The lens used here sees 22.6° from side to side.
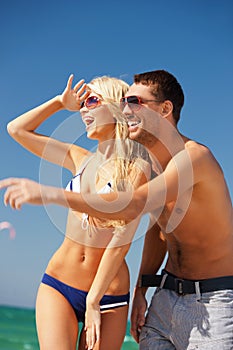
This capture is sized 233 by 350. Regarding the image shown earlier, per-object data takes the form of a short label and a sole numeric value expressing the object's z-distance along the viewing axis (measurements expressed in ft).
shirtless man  11.46
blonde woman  13.05
